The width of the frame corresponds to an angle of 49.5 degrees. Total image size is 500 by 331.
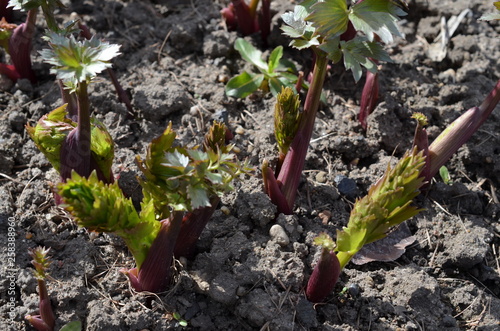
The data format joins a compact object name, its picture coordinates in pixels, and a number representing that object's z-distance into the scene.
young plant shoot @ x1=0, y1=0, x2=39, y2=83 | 2.59
